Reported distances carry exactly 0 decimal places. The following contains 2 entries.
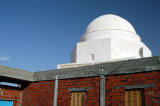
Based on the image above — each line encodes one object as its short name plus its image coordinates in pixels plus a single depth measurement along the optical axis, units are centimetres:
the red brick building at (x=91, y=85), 865
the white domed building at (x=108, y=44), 1844
